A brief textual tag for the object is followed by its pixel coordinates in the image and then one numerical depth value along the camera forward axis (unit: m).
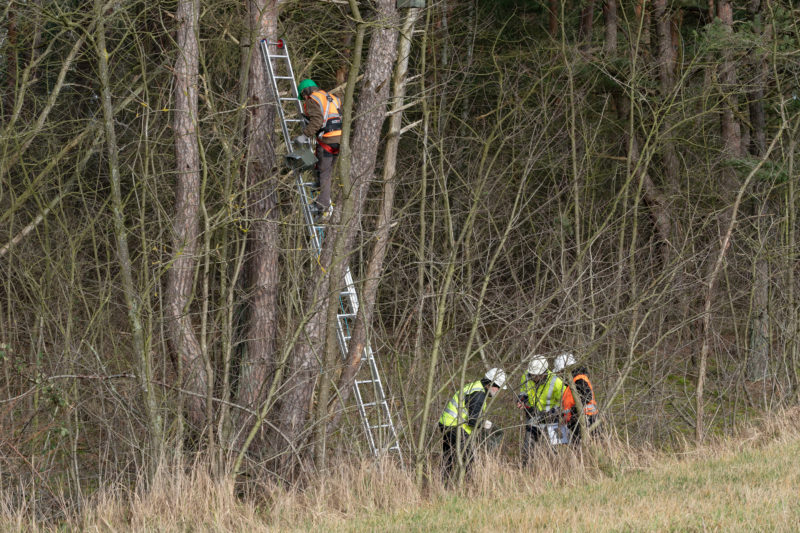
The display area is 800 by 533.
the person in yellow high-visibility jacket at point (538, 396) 16.42
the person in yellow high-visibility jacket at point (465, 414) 15.69
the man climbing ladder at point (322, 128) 17.31
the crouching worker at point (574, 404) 17.37
